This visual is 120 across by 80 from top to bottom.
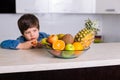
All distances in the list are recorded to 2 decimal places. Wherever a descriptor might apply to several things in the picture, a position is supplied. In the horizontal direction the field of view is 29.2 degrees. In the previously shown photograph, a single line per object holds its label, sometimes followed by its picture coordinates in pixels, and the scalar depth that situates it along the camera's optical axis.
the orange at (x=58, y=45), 1.19
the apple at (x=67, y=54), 1.20
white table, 1.11
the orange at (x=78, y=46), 1.20
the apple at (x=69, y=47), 1.18
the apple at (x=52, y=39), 1.25
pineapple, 1.30
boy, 1.52
